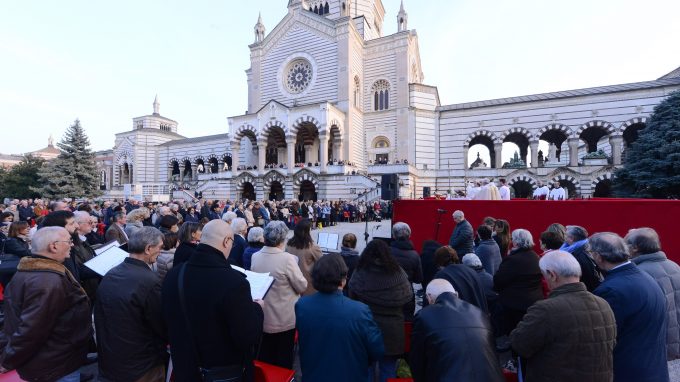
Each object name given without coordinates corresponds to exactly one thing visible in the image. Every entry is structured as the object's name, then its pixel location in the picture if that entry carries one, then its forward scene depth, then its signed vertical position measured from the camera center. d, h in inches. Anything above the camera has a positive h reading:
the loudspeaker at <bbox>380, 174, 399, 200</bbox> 370.0 +2.6
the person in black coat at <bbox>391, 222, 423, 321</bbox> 163.0 -34.0
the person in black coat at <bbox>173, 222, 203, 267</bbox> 132.7 -22.4
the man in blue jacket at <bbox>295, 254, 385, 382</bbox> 91.7 -40.7
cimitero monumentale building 879.1 +204.3
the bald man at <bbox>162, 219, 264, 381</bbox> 84.0 -32.4
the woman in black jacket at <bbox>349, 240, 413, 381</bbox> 114.6 -36.7
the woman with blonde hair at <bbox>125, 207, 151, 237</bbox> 228.6 -20.5
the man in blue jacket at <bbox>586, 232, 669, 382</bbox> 99.2 -42.3
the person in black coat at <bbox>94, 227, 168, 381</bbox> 94.4 -38.8
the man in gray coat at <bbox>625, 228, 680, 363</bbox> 123.3 -31.6
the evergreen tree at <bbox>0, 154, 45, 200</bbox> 1331.2 +27.9
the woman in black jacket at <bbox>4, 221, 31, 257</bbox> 162.2 -26.7
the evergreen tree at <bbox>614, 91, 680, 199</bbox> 605.3 +56.0
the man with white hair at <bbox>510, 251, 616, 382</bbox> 81.5 -37.0
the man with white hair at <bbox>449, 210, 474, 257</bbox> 233.6 -36.7
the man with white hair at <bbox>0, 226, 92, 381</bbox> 90.7 -37.1
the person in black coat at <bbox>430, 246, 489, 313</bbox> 120.6 -34.6
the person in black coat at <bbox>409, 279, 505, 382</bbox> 76.8 -37.5
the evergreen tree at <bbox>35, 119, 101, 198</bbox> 1069.1 +59.2
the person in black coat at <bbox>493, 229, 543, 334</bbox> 143.8 -40.4
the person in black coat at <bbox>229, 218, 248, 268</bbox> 201.8 -32.8
